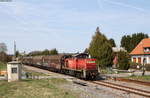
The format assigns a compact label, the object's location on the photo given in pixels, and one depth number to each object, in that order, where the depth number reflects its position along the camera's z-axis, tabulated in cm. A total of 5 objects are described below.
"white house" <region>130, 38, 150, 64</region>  5703
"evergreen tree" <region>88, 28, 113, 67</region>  4334
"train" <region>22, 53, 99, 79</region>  2614
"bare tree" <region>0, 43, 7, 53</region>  10442
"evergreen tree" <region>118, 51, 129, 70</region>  3609
